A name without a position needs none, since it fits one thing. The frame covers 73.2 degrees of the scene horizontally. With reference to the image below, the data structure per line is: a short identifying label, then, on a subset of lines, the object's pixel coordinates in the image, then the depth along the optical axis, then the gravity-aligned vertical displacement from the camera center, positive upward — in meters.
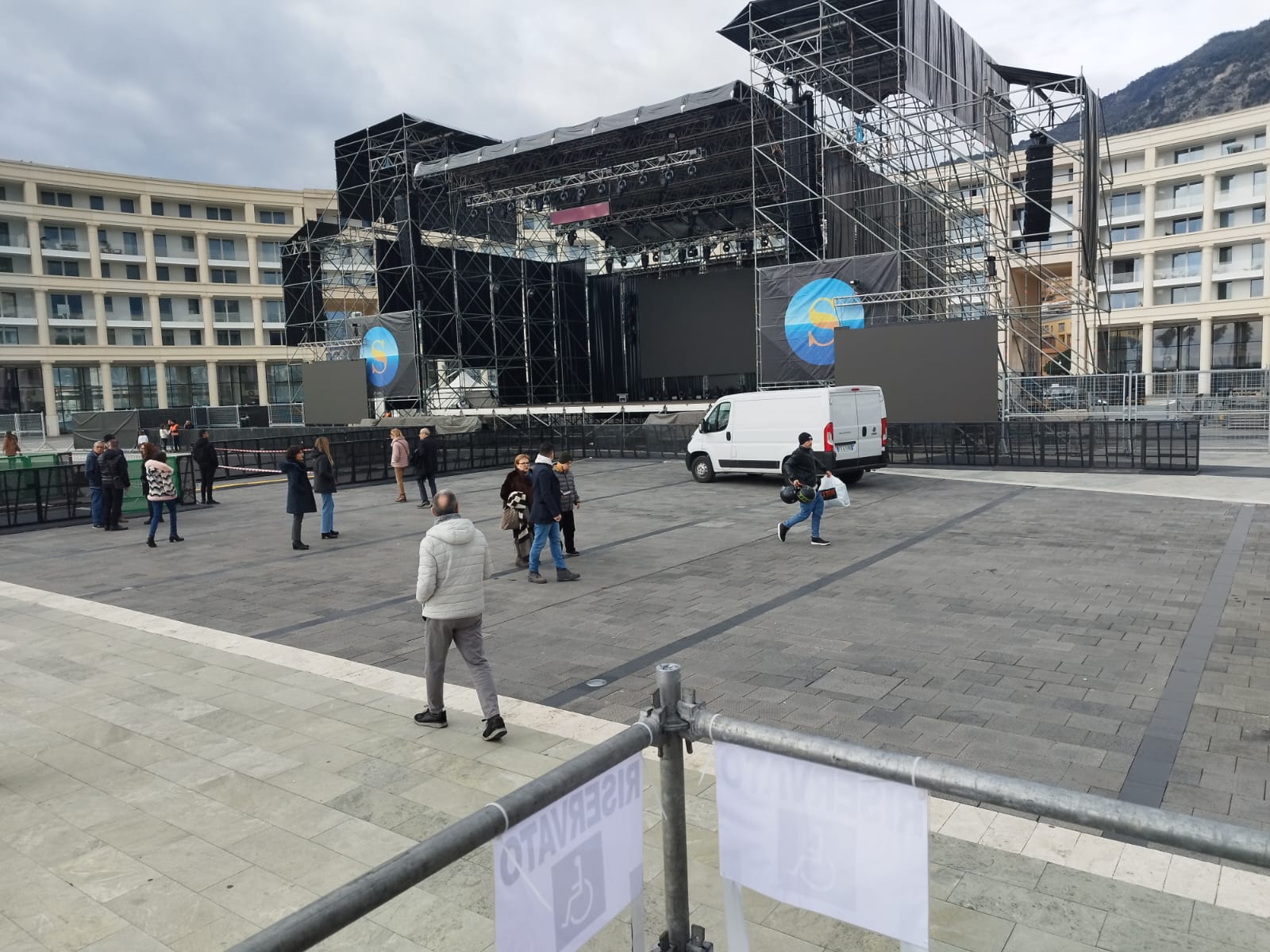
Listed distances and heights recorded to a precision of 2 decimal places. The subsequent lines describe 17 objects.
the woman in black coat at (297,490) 12.71 -1.12
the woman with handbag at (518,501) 10.23 -1.14
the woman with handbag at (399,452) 17.94 -0.87
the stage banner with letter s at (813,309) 24.98 +2.62
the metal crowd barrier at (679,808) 1.57 -0.87
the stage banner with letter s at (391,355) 34.59 +2.35
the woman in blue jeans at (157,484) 13.29 -1.00
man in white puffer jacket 5.51 -1.26
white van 16.67 -0.69
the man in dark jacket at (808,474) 11.75 -1.07
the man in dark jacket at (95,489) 15.44 -1.23
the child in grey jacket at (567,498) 10.77 -1.19
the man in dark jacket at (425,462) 17.14 -1.05
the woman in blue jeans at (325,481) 13.31 -1.05
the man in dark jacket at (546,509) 9.91 -1.19
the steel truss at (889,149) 23.95 +7.43
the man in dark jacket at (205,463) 18.19 -0.94
